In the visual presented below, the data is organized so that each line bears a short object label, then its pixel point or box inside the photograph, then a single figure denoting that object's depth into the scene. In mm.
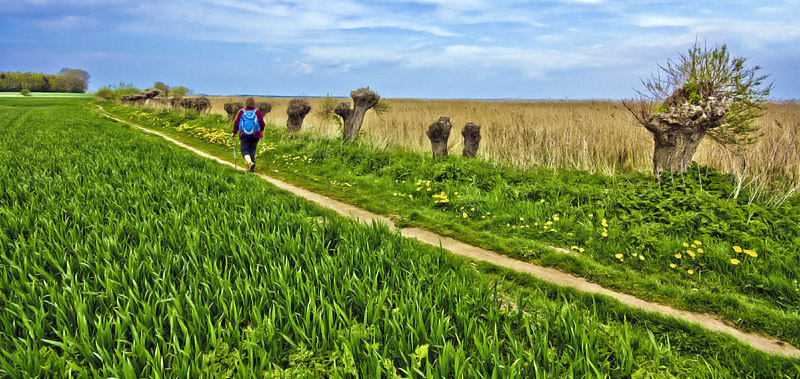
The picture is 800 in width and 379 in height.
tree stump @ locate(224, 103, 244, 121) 21217
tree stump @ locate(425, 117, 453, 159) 10383
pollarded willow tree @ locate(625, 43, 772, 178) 6859
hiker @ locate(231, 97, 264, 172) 10008
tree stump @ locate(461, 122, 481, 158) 10555
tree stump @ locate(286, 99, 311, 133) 15578
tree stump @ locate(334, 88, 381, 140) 13633
